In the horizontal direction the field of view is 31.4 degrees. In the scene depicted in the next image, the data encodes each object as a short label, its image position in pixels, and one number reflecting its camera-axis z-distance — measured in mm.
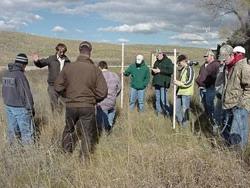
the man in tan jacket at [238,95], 6750
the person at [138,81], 11898
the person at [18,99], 7426
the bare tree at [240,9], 45781
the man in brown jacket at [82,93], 6902
